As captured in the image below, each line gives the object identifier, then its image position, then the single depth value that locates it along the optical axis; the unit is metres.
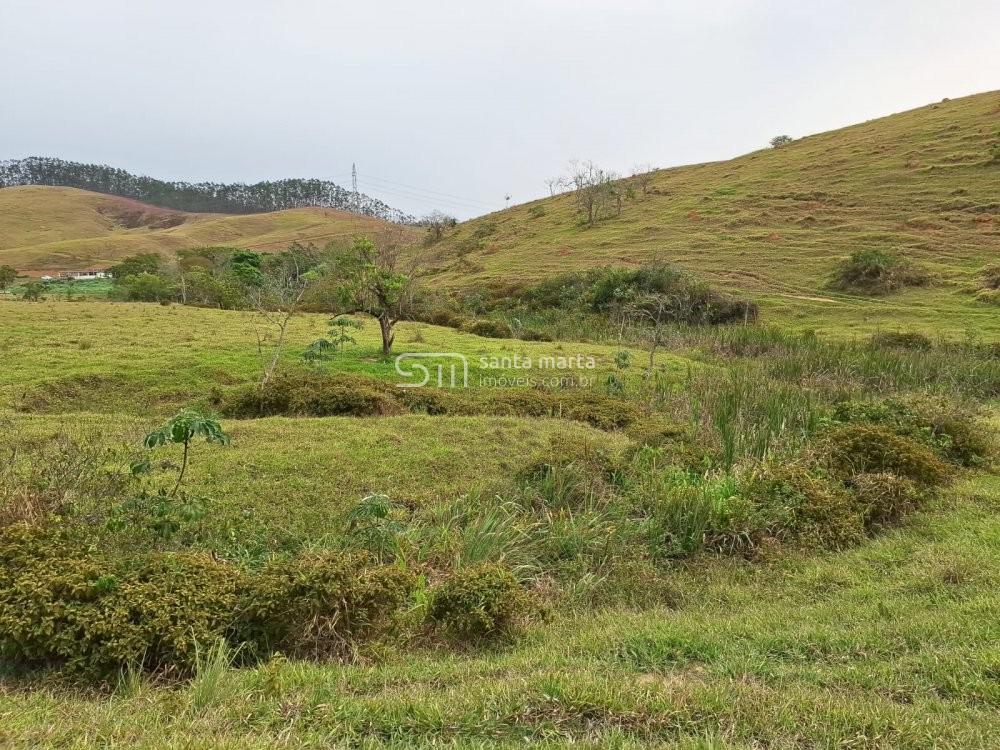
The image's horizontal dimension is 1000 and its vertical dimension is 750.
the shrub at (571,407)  10.62
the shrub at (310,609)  4.02
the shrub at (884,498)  6.56
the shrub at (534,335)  21.42
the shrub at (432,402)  10.92
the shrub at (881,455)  7.24
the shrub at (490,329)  22.02
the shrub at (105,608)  3.57
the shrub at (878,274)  28.25
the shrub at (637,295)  25.89
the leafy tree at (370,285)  15.03
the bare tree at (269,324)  12.70
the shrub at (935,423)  8.43
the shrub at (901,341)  18.30
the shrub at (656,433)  8.76
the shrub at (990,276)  26.06
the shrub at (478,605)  4.22
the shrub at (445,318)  24.41
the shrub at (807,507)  6.16
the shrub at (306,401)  10.19
